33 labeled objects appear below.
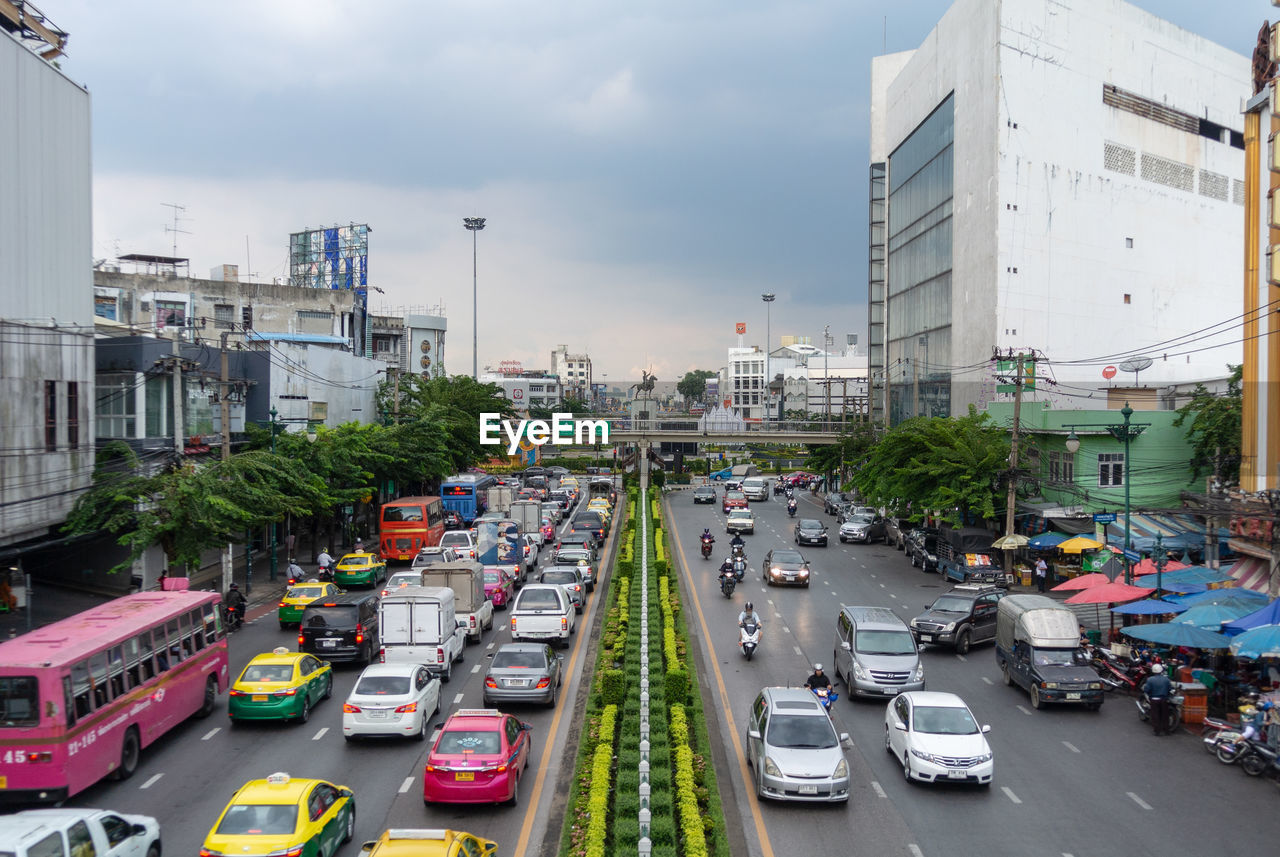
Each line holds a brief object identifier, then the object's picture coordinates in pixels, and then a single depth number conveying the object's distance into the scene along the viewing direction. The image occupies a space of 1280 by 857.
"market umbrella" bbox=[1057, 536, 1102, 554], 36.88
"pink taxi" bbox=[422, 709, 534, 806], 14.53
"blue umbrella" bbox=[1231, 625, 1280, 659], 18.61
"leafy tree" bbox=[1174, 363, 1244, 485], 41.34
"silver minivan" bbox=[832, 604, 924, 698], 21.30
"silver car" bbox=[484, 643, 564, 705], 20.34
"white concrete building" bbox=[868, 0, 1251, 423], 58.09
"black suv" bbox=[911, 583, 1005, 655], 26.84
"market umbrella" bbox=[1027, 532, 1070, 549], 37.62
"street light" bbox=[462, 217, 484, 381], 87.75
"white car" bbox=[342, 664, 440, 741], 17.88
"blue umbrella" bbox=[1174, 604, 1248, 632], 21.73
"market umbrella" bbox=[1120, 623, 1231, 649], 20.86
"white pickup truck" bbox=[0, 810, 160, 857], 10.44
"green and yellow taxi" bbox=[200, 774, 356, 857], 11.50
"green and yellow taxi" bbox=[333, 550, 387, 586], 36.16
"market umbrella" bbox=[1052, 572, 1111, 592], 28.55
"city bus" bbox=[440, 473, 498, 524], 53.50
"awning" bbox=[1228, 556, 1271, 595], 26.94
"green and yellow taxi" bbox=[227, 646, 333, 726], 19.25
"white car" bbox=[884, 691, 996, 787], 15.97
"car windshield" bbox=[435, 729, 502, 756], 14.77
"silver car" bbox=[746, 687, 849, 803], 15.07
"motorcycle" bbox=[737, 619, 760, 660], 25.39
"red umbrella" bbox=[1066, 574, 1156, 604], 26.17
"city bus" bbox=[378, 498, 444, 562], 43.50
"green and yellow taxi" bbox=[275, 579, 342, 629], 29.22
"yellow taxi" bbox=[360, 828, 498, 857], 10.70
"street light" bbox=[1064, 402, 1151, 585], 28.70
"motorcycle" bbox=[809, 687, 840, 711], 19.56
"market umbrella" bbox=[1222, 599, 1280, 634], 20.80
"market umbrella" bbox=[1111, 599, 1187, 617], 24.23
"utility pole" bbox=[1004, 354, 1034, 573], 38.47
